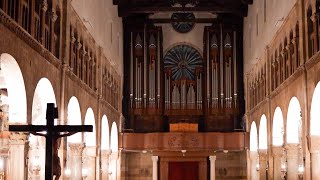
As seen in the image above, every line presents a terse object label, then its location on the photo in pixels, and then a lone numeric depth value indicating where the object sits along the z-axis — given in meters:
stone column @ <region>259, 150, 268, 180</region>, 33.72
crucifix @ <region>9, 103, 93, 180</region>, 12.93
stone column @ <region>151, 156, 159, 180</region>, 39.75
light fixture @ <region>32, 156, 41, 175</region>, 20.33
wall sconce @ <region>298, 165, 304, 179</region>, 23.35
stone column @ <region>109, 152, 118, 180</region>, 36.44
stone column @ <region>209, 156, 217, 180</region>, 39.38
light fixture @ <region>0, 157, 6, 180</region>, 24.94
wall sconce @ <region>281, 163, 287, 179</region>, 27.41
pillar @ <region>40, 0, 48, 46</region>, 19.67
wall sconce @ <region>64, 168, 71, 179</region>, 22.83
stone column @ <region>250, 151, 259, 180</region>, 37.75
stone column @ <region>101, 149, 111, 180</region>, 33.62
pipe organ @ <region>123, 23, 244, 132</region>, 40.75
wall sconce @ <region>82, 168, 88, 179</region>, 27.38
